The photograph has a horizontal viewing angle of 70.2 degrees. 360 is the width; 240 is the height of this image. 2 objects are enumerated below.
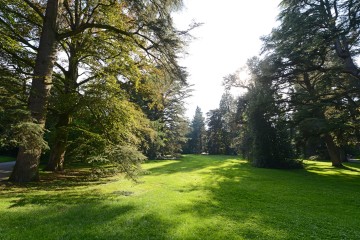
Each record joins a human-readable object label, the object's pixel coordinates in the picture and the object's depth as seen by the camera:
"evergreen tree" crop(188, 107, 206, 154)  75.50
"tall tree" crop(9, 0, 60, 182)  10.46
